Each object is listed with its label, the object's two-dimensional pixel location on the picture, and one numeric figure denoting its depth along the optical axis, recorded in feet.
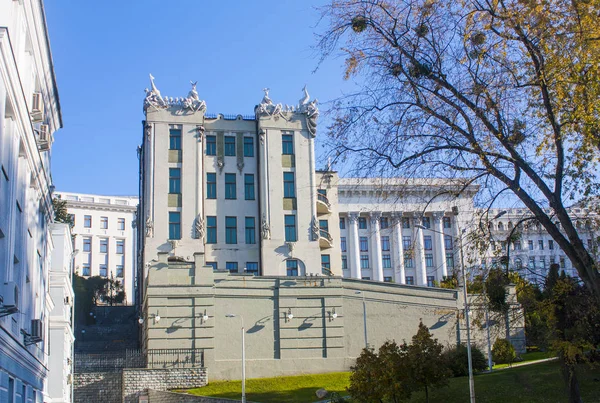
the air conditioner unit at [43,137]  85.30
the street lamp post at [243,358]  124.14
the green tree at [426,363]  106.01
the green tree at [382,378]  104.79
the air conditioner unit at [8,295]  54.42
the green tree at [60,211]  207.63
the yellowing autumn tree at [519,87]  49.44
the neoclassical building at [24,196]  59.98
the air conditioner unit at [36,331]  74.54
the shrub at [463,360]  133.18
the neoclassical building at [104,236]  355.97
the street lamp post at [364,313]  154.10
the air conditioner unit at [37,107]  79.51
